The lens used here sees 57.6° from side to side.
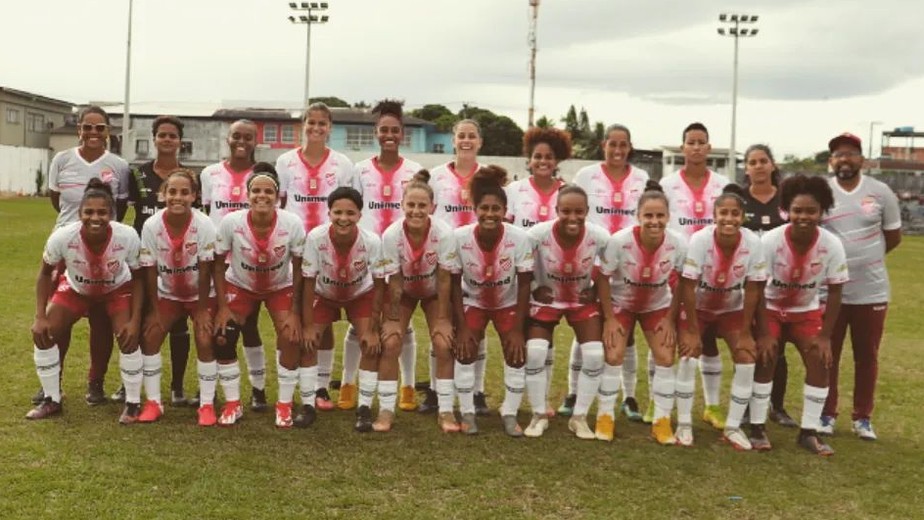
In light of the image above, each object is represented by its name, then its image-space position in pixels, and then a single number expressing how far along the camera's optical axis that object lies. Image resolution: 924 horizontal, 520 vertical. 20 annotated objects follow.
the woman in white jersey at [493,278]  5.62
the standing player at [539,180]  6.22
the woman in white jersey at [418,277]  5.64
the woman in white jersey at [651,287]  5.56
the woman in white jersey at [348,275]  5.57
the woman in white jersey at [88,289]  5.57
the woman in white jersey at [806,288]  5.48
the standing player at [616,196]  6.36
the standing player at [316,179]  6.39
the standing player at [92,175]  6.12
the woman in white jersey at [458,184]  6.36
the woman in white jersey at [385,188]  6.37
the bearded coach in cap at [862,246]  5.93
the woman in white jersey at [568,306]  5.60
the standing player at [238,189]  6.16
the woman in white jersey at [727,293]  5.47
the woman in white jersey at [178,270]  5.63
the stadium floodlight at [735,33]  38.93
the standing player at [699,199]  6.09
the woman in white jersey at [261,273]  5.62
